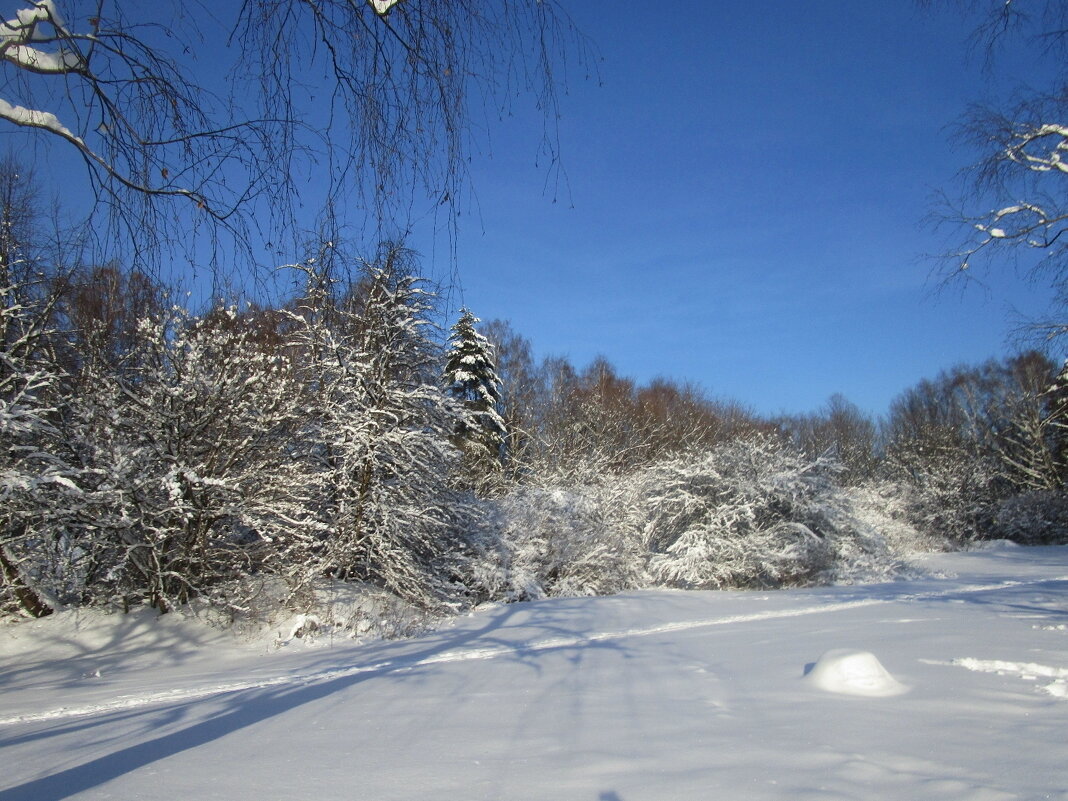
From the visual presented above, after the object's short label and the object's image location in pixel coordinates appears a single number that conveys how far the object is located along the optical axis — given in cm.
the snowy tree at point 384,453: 1144
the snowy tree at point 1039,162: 597
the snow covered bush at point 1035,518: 2548
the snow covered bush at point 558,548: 1393
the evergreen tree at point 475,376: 2316
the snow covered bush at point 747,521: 1602
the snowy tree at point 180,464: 895
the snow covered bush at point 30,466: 823
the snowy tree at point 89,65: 229
